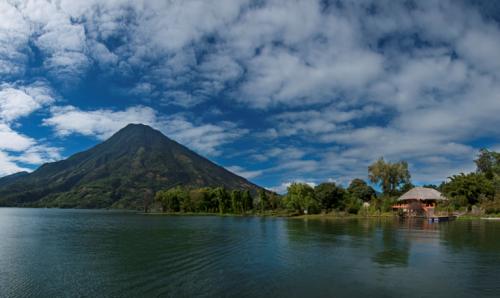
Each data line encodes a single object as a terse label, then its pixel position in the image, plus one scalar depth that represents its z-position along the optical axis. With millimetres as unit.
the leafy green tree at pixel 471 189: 82500
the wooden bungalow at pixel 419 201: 90250
